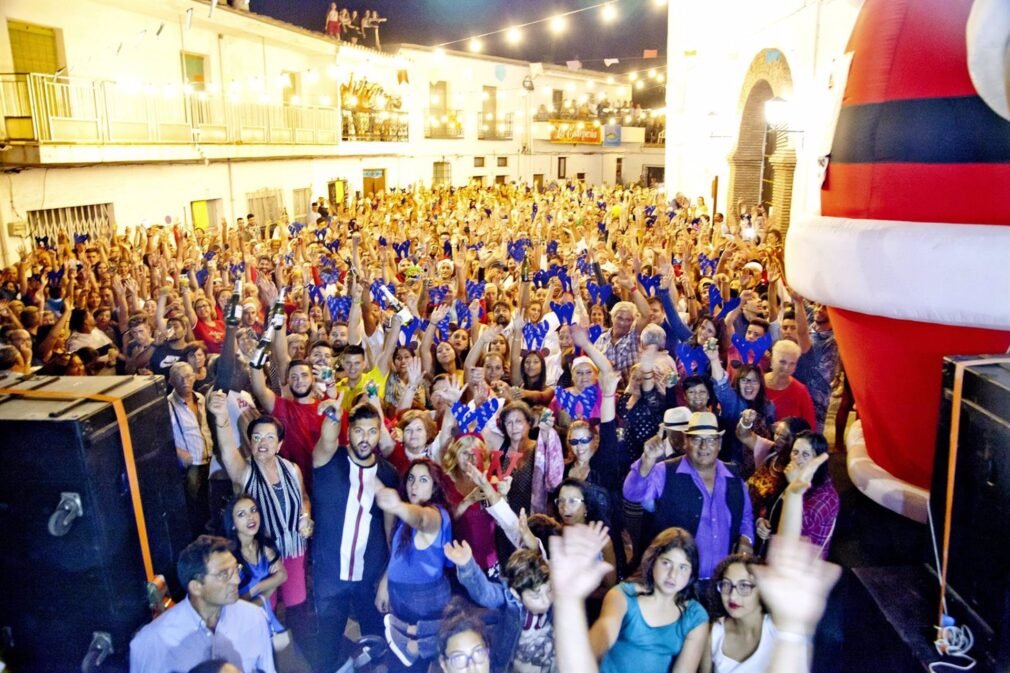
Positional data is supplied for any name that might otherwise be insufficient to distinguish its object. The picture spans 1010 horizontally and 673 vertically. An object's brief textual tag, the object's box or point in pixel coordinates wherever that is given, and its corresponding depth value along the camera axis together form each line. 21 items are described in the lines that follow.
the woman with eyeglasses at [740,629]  2.78
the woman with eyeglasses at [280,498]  3.56
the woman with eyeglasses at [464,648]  2.51
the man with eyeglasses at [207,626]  2.60
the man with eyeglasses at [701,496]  3.52
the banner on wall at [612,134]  34.34
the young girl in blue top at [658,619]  2.77
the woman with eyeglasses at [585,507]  3.38
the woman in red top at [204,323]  6.07
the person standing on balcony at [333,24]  23.36
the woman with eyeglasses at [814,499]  3.51
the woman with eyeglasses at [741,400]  4.36
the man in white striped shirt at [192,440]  4.09
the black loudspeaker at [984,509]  2.19
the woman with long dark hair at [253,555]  3.31
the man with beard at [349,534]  3.53
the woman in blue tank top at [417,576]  3.27
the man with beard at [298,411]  4.16
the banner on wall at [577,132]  34.22
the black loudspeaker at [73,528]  2.29
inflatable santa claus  3.54
